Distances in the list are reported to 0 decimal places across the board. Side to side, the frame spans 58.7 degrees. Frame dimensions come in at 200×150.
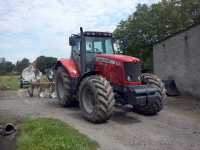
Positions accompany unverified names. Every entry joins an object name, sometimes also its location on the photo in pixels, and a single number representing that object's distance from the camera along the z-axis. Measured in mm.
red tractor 4685
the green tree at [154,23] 15447
